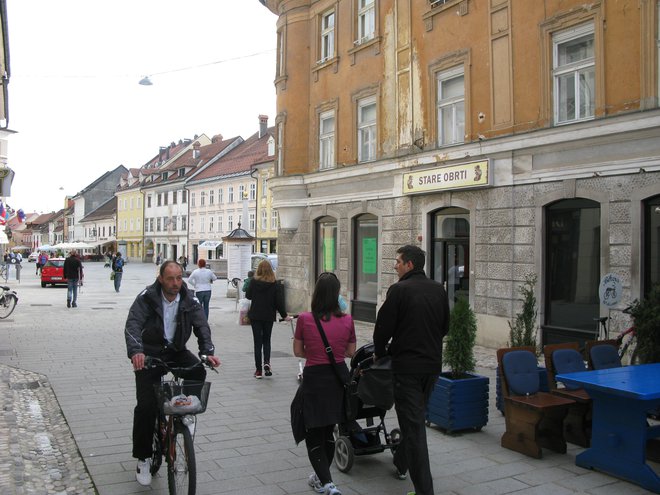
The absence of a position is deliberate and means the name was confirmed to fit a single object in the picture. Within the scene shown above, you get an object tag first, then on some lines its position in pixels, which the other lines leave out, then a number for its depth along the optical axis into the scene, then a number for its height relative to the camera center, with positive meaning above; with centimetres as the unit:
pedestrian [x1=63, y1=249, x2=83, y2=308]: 2045 -80
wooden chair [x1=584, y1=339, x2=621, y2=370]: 671 -114
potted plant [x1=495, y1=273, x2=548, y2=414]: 701 -90
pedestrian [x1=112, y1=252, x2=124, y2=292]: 2831 -86
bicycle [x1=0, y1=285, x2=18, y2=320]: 1658 -140
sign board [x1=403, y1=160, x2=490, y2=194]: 1285 +159
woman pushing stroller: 464 -89
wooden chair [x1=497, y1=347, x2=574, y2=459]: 571 -145
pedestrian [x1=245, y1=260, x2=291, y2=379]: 925 -76
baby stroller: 533 -161
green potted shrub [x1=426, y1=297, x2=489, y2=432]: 629 -135
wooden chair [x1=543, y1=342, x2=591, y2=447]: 606 -140
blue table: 489 -140
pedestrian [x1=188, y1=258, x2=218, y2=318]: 1486 -73
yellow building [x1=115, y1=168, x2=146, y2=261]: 7969 +447
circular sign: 898 -57
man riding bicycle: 489 -68
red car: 3250 -130
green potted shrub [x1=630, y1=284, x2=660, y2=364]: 655 -83
